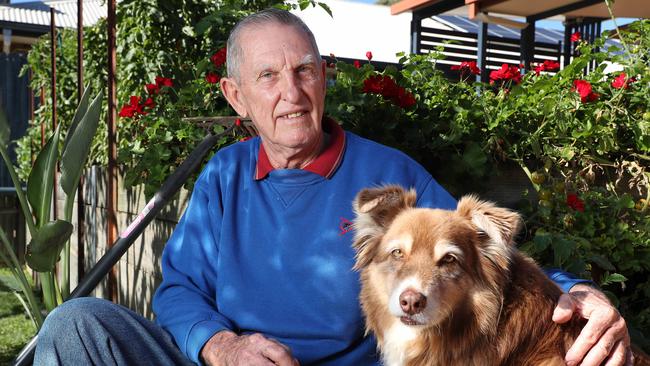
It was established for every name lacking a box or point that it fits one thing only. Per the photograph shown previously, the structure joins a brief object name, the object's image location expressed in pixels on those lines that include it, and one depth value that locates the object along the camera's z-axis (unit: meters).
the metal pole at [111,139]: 4.05
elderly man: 1.93
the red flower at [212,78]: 3.94
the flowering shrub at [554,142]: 3.01
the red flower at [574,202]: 2.94
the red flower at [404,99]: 3.22
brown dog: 1.70
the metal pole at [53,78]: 5.07
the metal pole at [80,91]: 4.34
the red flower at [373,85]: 3.24
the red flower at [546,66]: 3.92
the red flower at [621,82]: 3.41
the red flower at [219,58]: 3.96
